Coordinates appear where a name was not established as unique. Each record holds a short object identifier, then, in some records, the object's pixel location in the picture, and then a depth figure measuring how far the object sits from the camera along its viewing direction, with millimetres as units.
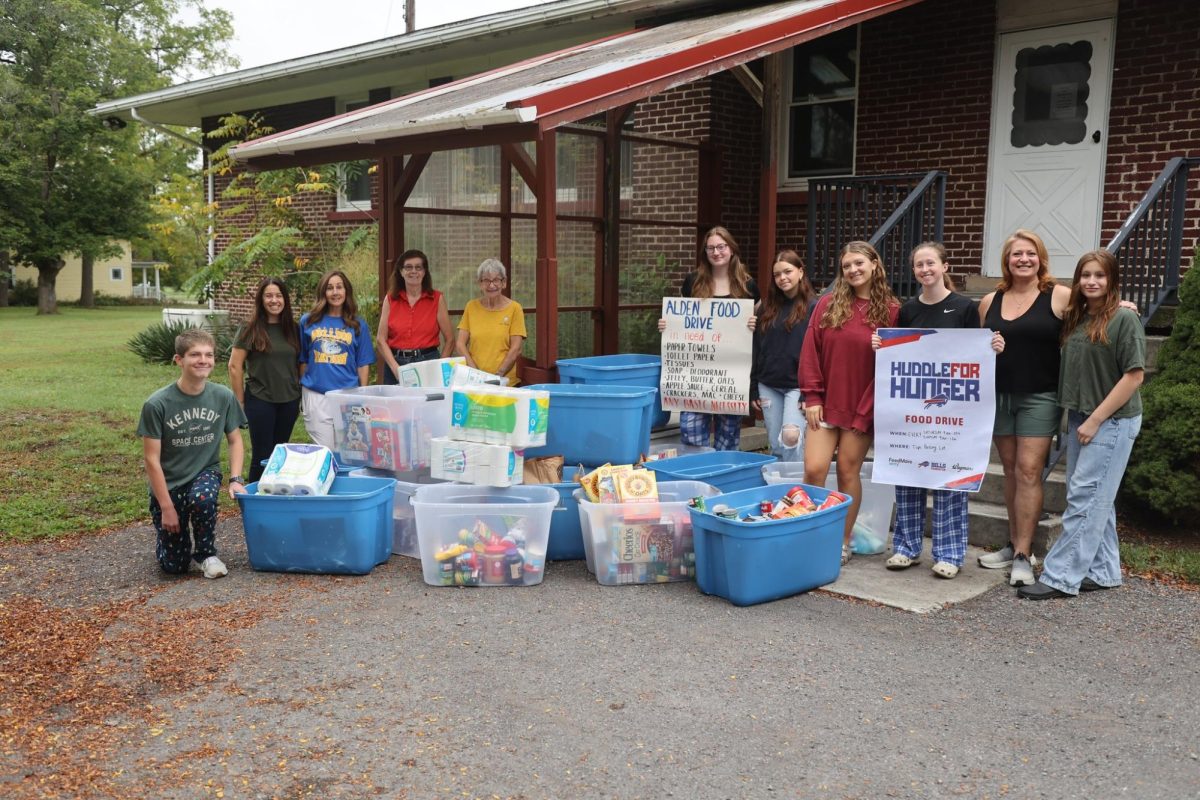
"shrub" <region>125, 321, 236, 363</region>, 16859
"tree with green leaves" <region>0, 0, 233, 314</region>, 32656
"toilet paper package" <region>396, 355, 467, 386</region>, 6555
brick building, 8164
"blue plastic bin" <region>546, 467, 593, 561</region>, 5906
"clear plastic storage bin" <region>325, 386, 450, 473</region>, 6195
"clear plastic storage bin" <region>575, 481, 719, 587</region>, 5457
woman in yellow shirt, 7039
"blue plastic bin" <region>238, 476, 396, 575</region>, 5621
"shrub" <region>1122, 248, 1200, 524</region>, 6188
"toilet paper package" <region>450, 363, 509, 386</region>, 6246
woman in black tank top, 5266
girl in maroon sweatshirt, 5590
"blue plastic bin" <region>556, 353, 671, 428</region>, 7156
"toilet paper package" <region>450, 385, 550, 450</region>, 5699
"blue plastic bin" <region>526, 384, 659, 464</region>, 6152
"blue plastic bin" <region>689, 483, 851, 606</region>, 5121
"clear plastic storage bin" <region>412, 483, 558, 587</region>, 5461
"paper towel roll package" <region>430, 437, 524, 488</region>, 5688
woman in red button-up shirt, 7324
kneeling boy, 5527
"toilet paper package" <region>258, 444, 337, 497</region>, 5633
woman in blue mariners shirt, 6844
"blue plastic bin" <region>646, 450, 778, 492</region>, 6164
